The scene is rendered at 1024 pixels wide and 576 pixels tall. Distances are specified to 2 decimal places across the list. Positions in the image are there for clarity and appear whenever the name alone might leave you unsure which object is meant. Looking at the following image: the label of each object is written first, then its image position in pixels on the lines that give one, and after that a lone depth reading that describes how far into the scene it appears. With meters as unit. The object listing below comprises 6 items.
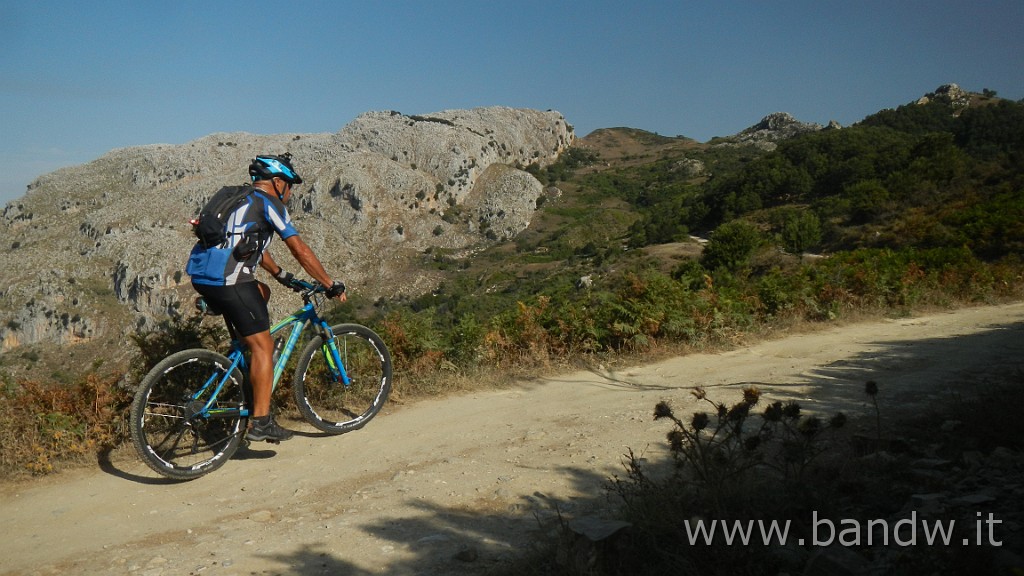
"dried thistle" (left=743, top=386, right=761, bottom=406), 3.30
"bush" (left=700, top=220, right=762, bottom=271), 37.59
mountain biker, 4.76
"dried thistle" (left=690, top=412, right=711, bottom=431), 3.19
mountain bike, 4.81
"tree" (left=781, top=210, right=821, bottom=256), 45.88
